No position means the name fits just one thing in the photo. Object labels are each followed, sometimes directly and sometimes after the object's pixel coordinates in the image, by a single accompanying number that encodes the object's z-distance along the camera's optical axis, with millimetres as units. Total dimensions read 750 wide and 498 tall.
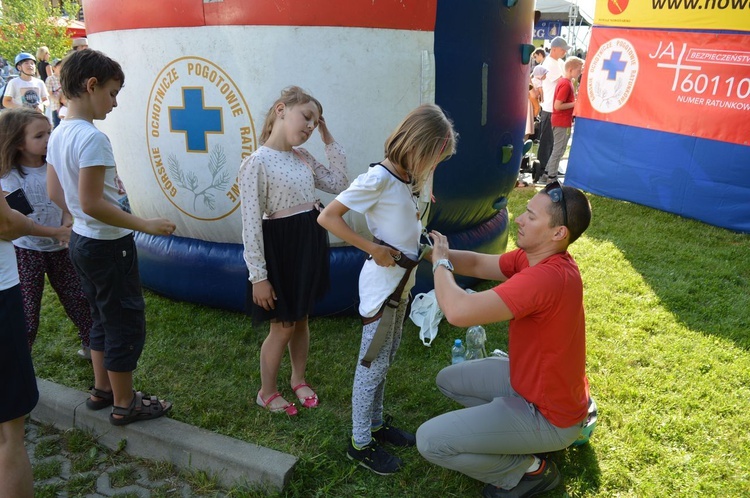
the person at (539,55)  11359
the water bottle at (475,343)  3299
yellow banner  5613
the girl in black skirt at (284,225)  2426
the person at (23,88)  8406
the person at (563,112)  7375
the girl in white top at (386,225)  2129
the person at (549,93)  8016
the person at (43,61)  11227
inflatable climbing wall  3227
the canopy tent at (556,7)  18964
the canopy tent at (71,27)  20172
